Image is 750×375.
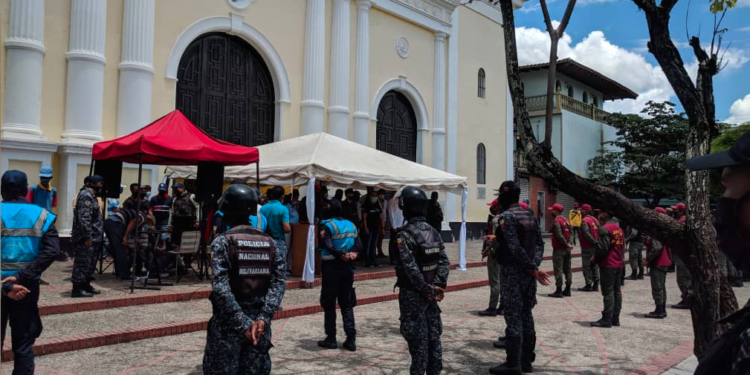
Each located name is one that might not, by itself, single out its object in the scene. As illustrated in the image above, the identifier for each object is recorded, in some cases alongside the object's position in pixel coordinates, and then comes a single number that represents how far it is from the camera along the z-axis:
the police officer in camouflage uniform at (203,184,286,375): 3.48
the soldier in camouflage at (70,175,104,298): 7.85
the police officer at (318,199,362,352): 6.49
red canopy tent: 9.02
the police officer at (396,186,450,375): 4.61
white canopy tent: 10.69
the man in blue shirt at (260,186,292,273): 9.39
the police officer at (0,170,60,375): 4.26
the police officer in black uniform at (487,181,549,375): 5.58
